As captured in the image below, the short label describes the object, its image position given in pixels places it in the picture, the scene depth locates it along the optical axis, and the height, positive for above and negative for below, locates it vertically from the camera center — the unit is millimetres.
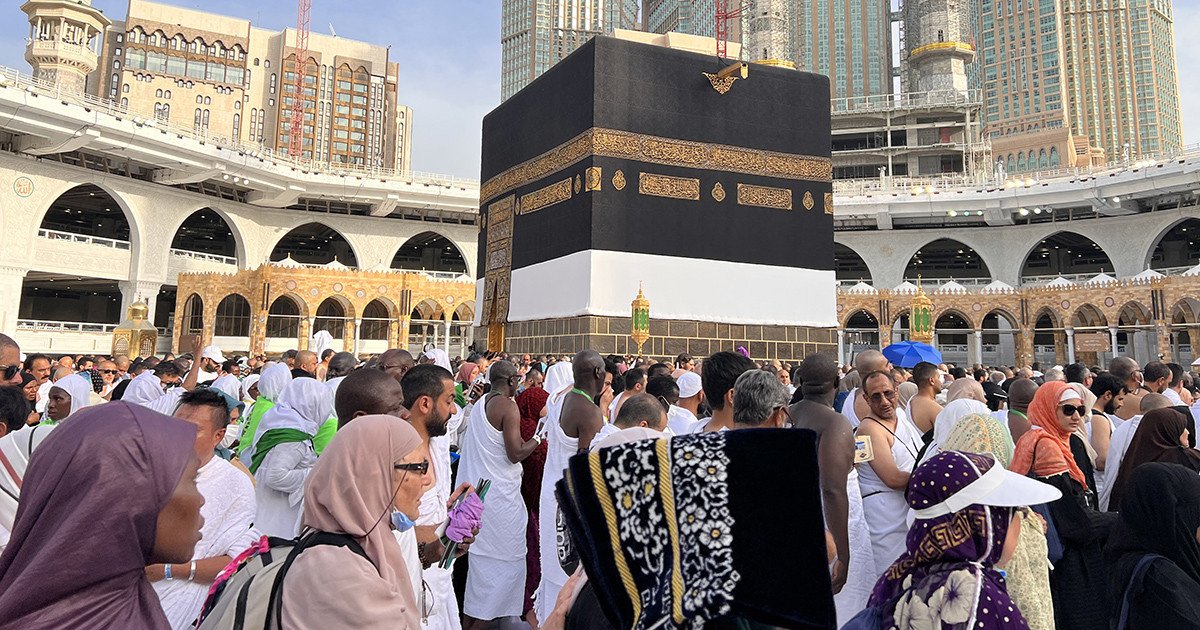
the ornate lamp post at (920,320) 17469 +994
